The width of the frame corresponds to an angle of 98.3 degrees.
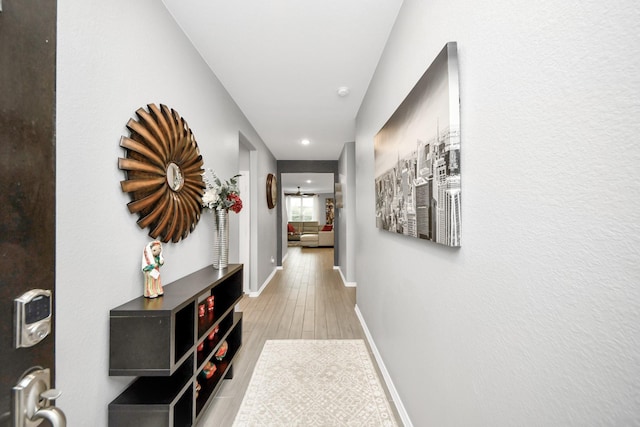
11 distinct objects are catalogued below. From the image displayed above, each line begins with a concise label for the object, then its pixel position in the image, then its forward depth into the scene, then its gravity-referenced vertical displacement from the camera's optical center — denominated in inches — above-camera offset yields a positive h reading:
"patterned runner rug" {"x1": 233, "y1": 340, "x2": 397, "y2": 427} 68.6 -49.6
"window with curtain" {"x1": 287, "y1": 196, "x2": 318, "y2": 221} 563.2 +18.3
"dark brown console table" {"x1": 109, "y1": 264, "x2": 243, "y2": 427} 48.6 -26.1
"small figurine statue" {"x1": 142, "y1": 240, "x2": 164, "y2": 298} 55.8 -10.0
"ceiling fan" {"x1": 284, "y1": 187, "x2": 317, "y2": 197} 516.1 +43.7
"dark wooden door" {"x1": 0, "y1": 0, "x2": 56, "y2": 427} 18.9 +3.9
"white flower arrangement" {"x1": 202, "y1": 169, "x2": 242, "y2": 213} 84.4 +7.0
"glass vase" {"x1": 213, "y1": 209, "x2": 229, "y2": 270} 87.0 -7.3
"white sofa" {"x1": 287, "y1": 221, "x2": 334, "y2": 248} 431.5 -34.9
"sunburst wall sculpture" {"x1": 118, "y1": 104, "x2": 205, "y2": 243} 54.5 +10.4
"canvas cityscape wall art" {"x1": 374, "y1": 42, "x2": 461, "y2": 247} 40.6 +10.7
